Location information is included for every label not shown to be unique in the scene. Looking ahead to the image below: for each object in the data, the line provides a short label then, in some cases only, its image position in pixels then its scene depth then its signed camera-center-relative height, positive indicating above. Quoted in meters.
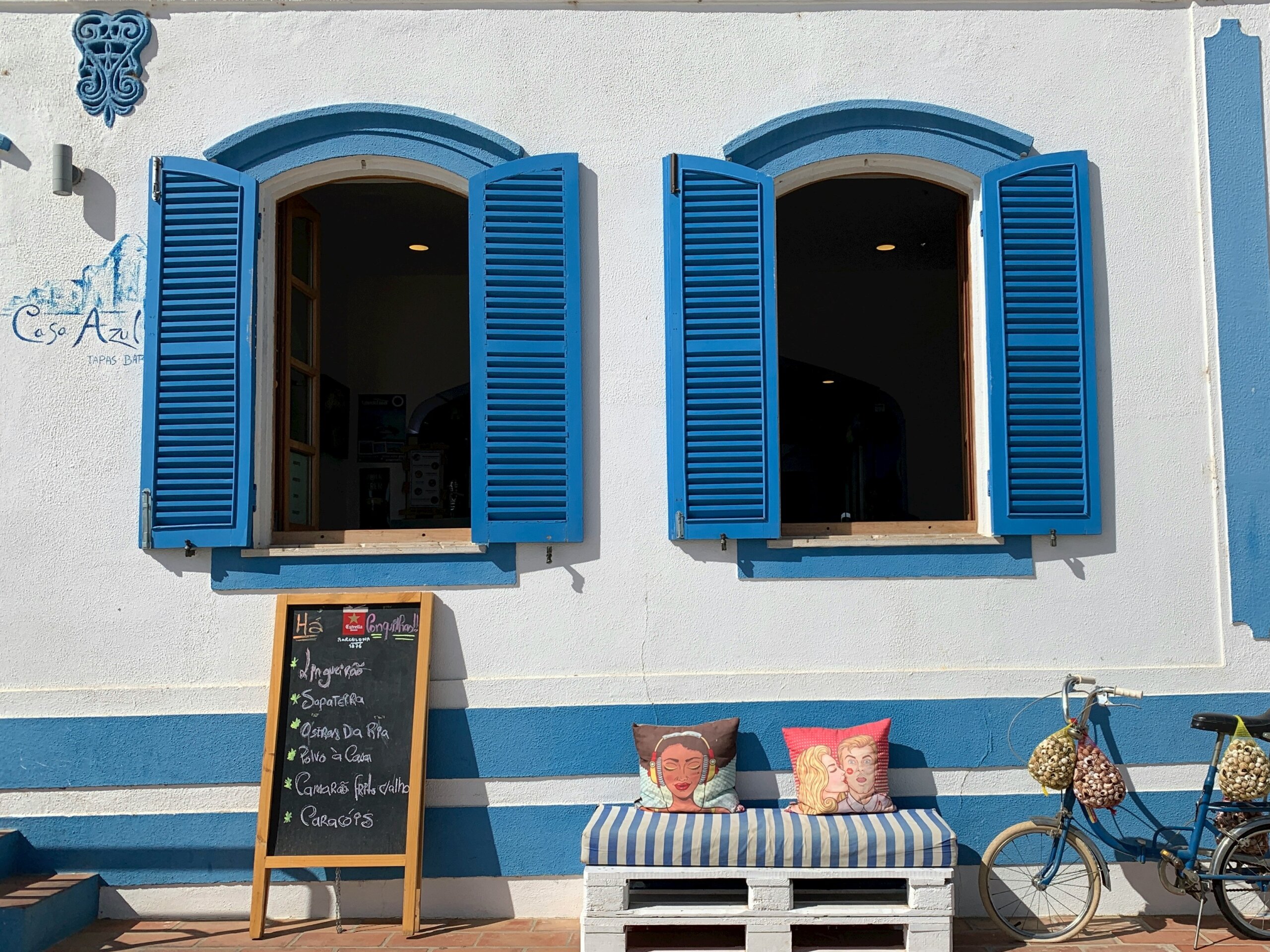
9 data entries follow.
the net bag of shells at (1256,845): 4.69 -1.15
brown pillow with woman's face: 4.82 -0.86
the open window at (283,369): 5.14 +0.88
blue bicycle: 4.70 -1.25
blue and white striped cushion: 4.49 -1.10
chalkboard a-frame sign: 4.87 -0.75
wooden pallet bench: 4.47 -1.20
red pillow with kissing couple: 4.77 -0.87
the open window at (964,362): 5.16 +0.90
